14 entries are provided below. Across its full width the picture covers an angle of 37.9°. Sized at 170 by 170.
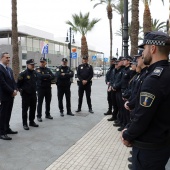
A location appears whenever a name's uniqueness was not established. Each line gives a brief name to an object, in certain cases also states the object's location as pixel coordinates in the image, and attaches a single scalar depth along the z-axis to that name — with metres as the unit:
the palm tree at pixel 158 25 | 36.41
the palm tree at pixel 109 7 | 35.32
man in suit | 5.77
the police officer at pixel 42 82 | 7.78
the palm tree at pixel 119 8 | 35.38
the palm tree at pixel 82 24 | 34.62
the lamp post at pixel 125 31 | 8.23
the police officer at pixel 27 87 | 6.67
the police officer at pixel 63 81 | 8.56
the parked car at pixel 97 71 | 39.73
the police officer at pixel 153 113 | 2.20
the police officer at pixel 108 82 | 8.37
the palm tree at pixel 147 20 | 18.97
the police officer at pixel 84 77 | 9.16
